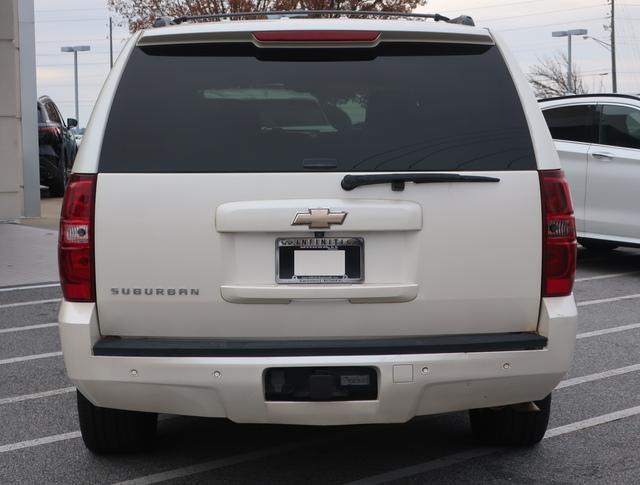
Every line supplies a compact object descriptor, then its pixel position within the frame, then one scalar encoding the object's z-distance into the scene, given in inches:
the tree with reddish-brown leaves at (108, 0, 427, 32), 1552.7
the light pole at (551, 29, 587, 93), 2129.4
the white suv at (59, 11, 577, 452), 155.6
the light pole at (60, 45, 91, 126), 2532.0
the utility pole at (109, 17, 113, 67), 2627.0
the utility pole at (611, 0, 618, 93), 2039.9
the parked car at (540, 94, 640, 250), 428.8
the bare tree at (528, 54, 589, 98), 2142.0
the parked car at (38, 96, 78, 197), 801.6
